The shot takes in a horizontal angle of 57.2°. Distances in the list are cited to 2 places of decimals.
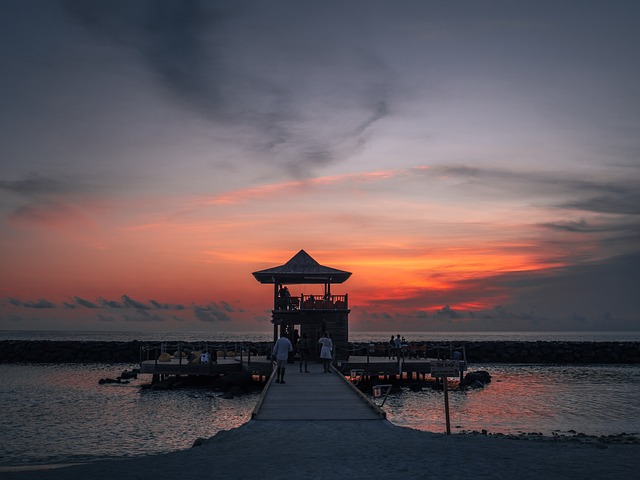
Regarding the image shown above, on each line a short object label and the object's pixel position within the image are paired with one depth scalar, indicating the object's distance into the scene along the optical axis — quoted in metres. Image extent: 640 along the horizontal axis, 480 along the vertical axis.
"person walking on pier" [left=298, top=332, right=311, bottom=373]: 27.67
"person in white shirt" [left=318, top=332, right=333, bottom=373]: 26.17
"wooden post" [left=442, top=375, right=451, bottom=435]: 15.92
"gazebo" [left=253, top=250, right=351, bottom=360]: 33.03
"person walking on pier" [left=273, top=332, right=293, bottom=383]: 22.47
